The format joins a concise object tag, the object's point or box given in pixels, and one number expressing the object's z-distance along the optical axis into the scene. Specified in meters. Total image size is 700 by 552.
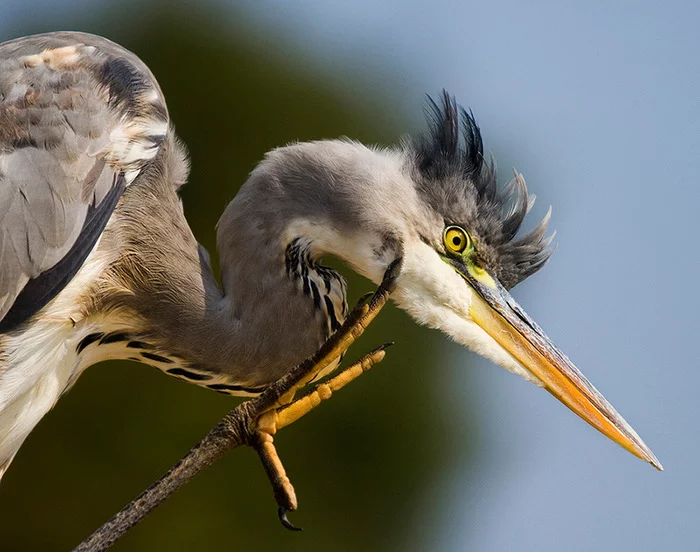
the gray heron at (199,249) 5.05
